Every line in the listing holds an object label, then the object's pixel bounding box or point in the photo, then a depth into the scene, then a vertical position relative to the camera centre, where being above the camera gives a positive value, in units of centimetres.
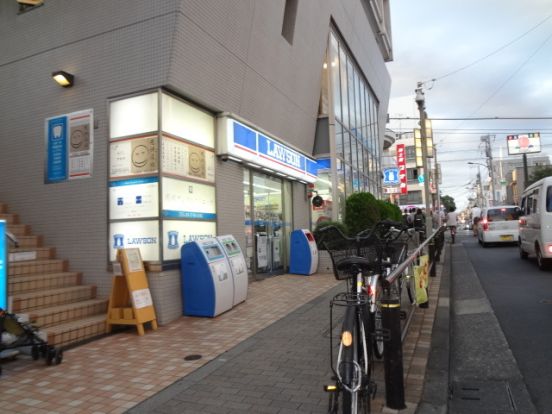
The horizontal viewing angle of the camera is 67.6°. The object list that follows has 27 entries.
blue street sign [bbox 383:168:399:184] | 2860 +358
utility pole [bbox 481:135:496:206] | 4928 +871
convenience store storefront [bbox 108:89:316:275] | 699 +114
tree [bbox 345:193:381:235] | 1377 +47
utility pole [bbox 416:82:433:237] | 1527 +350
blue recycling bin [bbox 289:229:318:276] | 1134 -68
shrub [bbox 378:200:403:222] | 1527 +65
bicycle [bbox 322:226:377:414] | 263 -72
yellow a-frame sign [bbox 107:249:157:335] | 616 -96
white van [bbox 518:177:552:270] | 950 +4
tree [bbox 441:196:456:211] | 7923 +499
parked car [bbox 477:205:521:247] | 1712 -4
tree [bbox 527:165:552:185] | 3709 +463
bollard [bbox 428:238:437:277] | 990 -82
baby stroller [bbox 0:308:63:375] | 453 -117
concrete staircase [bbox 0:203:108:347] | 575 -91
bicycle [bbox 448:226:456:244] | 2087 -29
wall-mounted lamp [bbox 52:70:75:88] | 761 +293
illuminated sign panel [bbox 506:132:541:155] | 4456 +874
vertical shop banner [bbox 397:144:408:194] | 3141 +462
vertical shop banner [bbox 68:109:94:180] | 752 +169
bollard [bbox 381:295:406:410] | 330 -104
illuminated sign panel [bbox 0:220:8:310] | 499 -41
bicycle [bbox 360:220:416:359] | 381 -35
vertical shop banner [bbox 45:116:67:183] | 781 +166
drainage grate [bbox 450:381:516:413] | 353 -157
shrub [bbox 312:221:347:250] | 1172 +6
